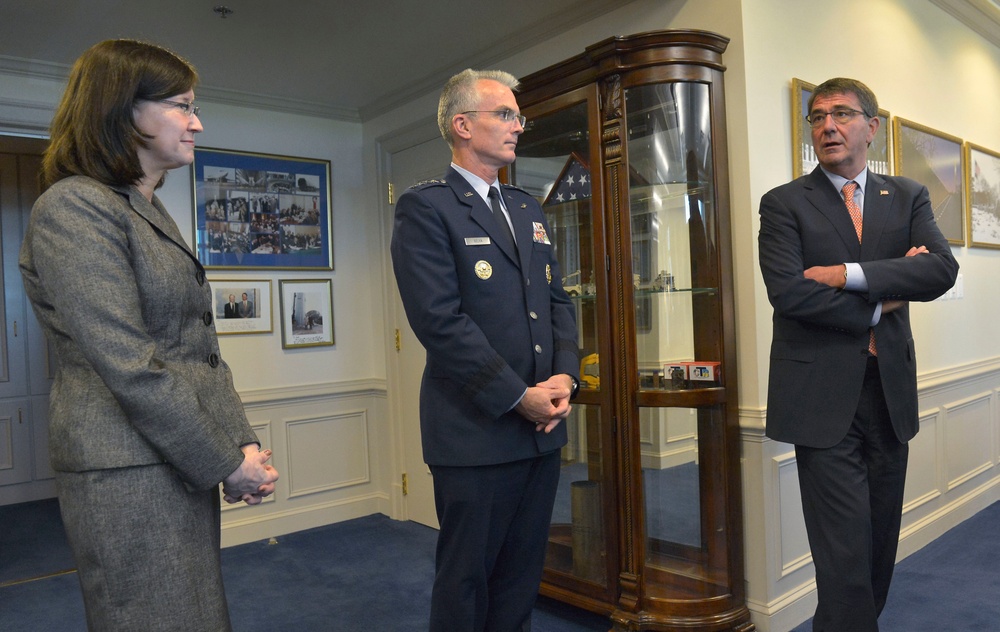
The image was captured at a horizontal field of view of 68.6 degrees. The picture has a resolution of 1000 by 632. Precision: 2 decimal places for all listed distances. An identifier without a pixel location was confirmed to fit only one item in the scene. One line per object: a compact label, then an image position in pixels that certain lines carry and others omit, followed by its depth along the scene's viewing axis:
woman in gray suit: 1.10
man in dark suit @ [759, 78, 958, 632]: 1.92
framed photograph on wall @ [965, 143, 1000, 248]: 3.91
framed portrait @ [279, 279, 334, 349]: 4.27
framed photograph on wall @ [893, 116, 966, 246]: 3.37
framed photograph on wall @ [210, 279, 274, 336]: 4.06
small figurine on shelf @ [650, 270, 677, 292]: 2.62
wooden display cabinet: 2.53
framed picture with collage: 4.04
